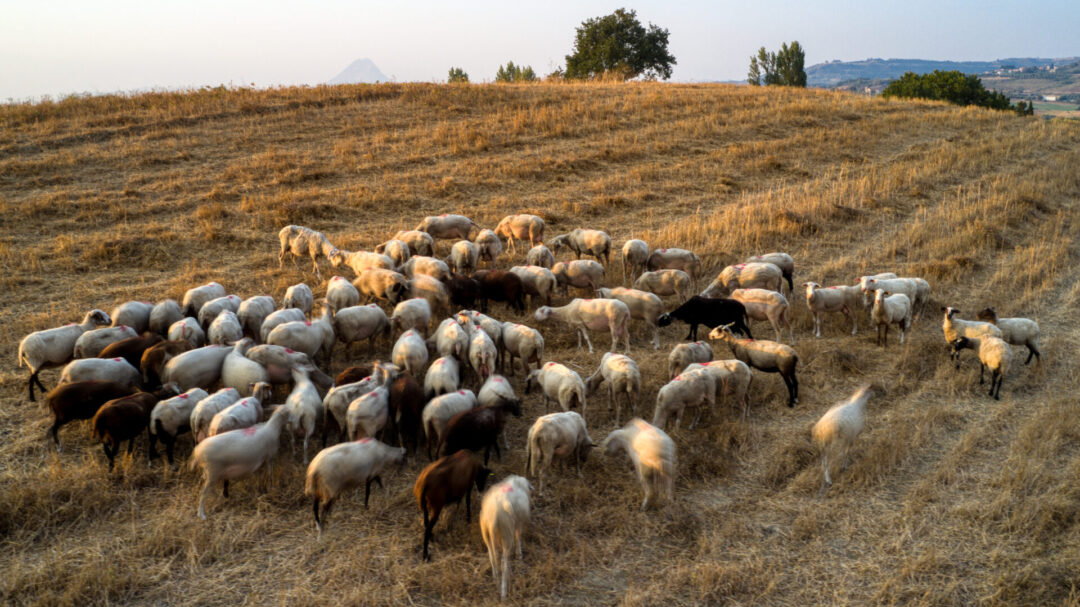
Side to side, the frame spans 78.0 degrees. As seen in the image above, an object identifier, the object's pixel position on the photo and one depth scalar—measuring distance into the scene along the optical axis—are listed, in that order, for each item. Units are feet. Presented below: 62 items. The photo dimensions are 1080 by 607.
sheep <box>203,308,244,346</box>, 27.78
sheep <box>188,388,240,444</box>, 21.70
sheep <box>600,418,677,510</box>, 20.07
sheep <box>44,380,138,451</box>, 22.65
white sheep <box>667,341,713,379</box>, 27.48
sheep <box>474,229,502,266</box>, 41.37
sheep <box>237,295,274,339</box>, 30.42
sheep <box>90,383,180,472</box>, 21.56
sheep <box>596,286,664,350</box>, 32.17
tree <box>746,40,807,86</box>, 238.48
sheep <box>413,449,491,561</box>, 18.28
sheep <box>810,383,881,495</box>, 21.49
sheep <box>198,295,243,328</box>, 30.27
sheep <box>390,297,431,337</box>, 31.09
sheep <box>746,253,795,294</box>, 38.22
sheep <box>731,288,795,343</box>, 31.73
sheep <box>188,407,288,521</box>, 19.53
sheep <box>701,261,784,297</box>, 35.45
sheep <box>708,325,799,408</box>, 26.27
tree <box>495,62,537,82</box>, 245.45
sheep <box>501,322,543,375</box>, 28.12
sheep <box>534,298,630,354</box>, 30.96
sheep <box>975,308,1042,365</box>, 29.07
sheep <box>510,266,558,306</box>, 35.42
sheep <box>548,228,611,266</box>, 41.63
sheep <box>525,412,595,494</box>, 20.80
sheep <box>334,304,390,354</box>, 29.71
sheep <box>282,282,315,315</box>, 32.48
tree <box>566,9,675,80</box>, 176.24
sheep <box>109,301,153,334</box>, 30.19
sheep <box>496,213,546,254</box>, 44.27
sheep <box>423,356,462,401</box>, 24.39
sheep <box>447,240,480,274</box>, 39.27
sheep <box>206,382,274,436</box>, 21.13
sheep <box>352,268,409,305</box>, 34.17
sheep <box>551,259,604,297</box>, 37.01
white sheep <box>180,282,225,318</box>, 31.71
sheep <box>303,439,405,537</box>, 18.97
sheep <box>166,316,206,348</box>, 28.02
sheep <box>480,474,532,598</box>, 17.08
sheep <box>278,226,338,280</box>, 40.86
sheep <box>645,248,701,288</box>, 38.83
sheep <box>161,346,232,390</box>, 24.70
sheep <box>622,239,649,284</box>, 39.37
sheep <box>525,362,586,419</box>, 24.27
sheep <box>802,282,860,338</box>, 32.99
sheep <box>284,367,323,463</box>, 22.39
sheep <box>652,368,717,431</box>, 24.25
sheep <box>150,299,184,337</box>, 30.12
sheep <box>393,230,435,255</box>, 41.04
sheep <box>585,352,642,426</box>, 24.86
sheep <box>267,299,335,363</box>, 27.17
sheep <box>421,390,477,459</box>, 22.43
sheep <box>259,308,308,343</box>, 28.68
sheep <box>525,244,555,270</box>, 39.47
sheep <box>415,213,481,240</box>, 44.98
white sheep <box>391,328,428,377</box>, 26.55
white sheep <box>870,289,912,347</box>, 31.30
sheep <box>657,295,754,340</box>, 31.37
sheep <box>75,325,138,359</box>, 27.22
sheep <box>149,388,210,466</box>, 21.84
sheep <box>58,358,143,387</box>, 24.61
